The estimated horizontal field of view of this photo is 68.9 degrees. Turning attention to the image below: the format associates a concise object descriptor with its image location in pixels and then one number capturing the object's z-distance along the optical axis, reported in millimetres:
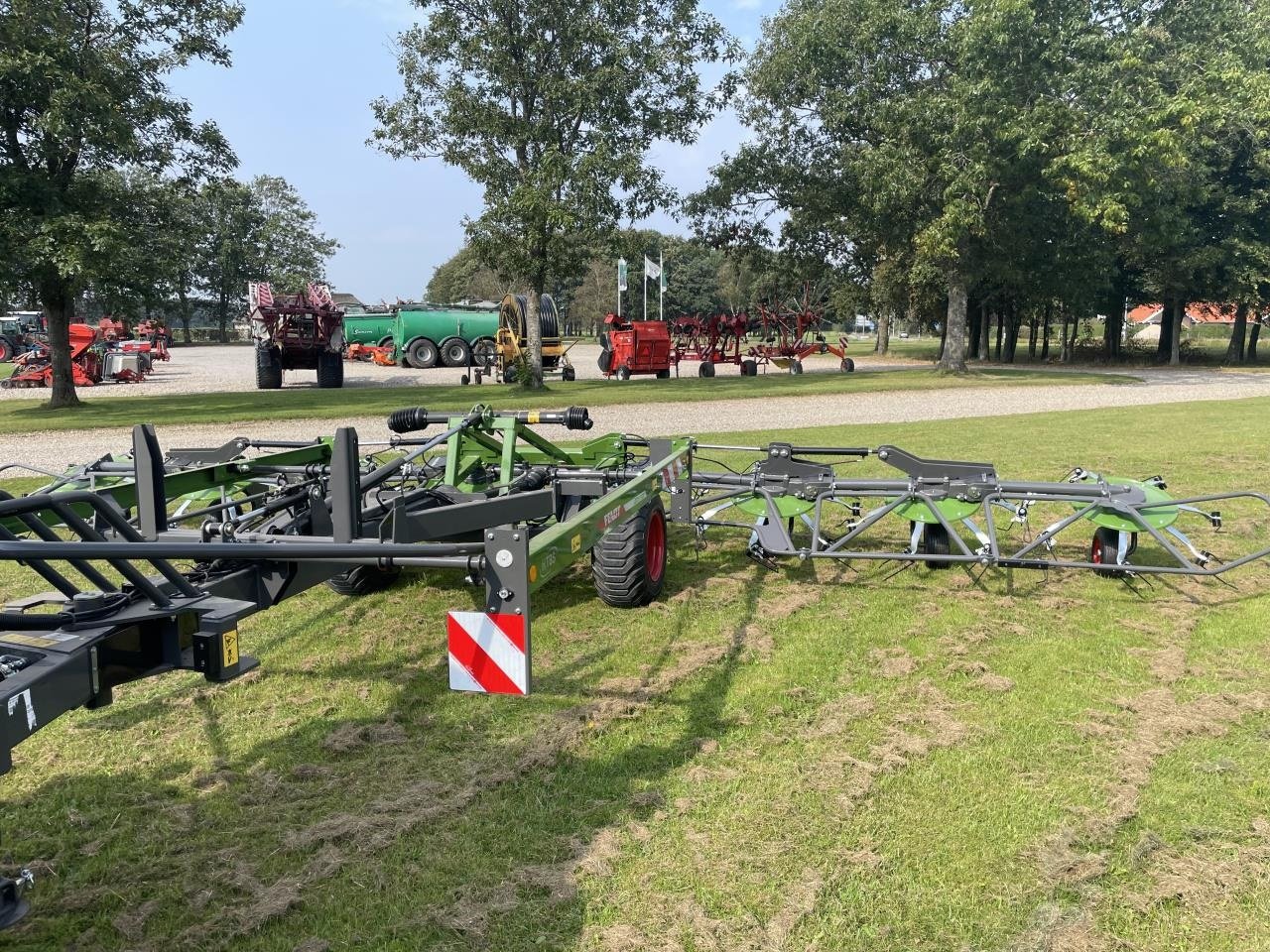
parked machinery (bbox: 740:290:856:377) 30391
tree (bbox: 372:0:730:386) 19609
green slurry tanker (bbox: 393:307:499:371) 34062
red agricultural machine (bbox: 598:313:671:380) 27202
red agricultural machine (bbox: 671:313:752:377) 29734
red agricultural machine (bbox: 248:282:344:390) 25484
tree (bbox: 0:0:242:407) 16109
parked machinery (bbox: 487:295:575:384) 23203
